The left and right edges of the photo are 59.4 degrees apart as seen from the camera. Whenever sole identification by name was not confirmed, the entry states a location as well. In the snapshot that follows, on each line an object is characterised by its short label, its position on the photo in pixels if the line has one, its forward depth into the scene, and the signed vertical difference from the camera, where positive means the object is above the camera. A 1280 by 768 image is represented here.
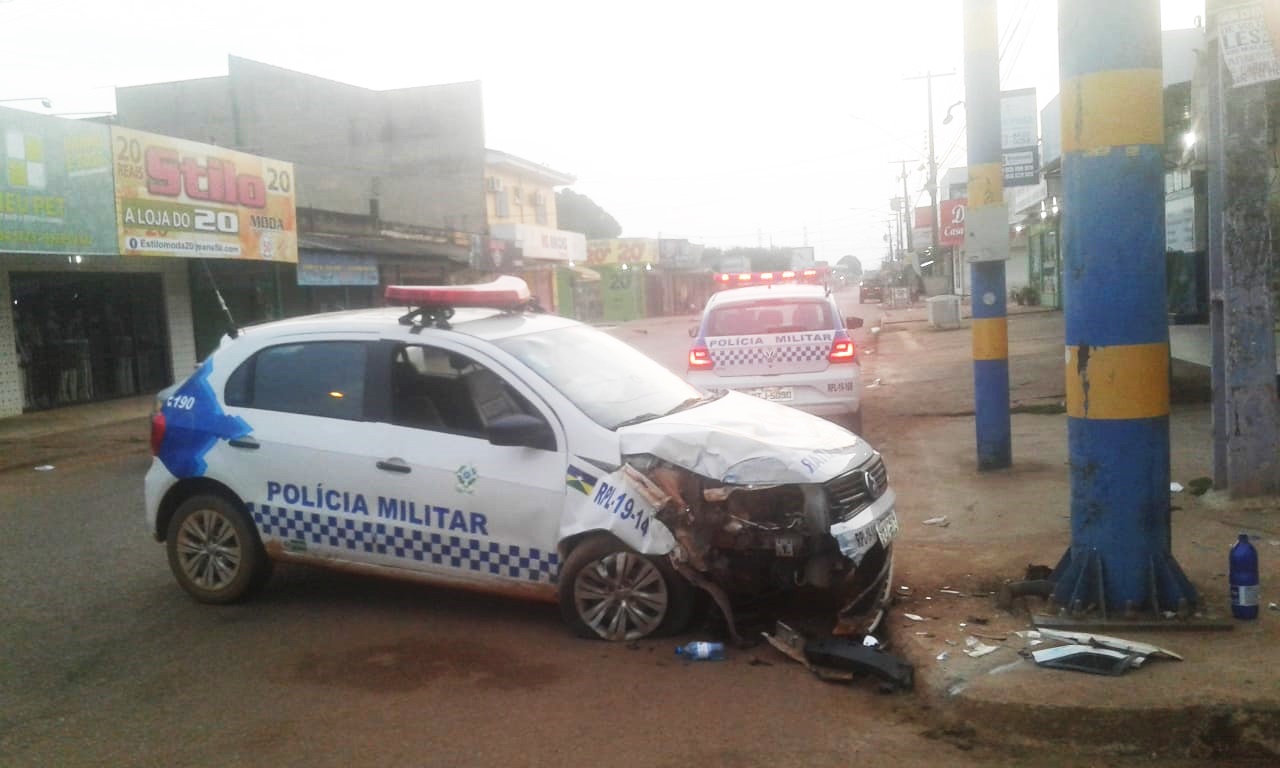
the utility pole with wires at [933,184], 46.28 +4.55
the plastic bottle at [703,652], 5.42 -1.66
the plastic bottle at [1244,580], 5.15 -1.40
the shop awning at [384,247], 26.42 +2.08
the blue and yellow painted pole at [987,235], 9.27 +0.48
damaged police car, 5.50 -0.80
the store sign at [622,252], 70.38 +3.87
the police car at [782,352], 10.96 -0.47
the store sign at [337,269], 25.38 +1.41
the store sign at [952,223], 26.30 +1.80
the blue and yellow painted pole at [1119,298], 5.30 -0.06
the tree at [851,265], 130.90 +4.25
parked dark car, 67.56 +0.50
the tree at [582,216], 93.44 +8.46
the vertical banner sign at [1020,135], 20.58 +2.91
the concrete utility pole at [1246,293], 7.29 -0.10
